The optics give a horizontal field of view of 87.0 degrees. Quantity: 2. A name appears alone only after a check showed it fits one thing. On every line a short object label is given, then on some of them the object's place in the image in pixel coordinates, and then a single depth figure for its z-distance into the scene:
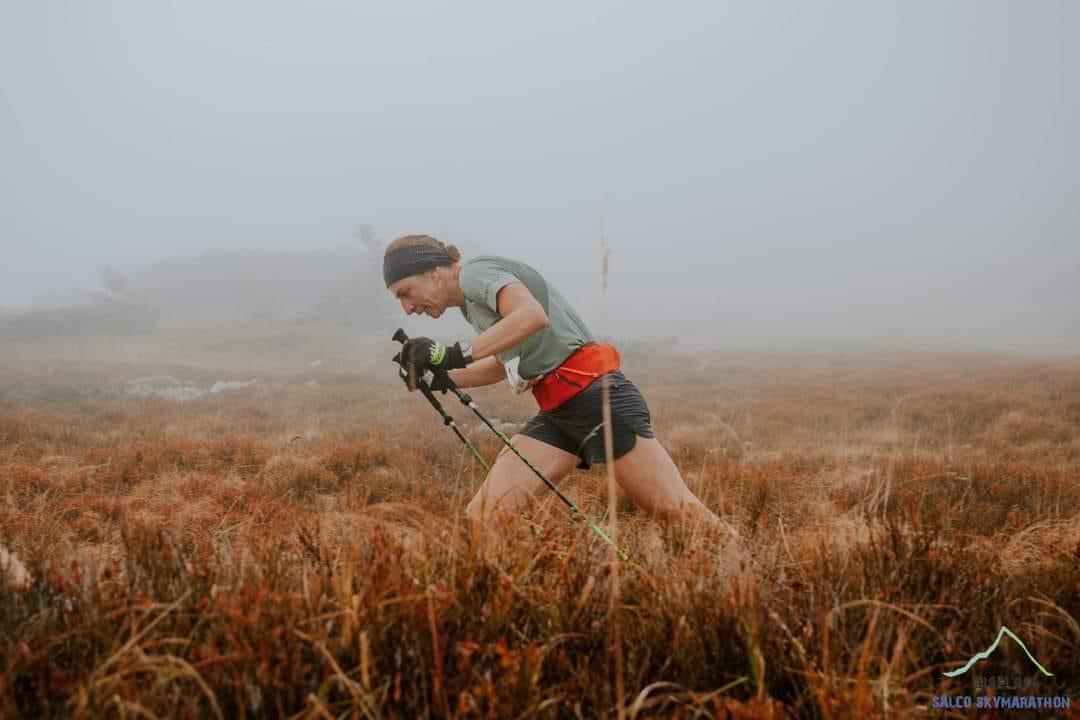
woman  3.00
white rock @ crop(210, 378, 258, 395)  18.89
